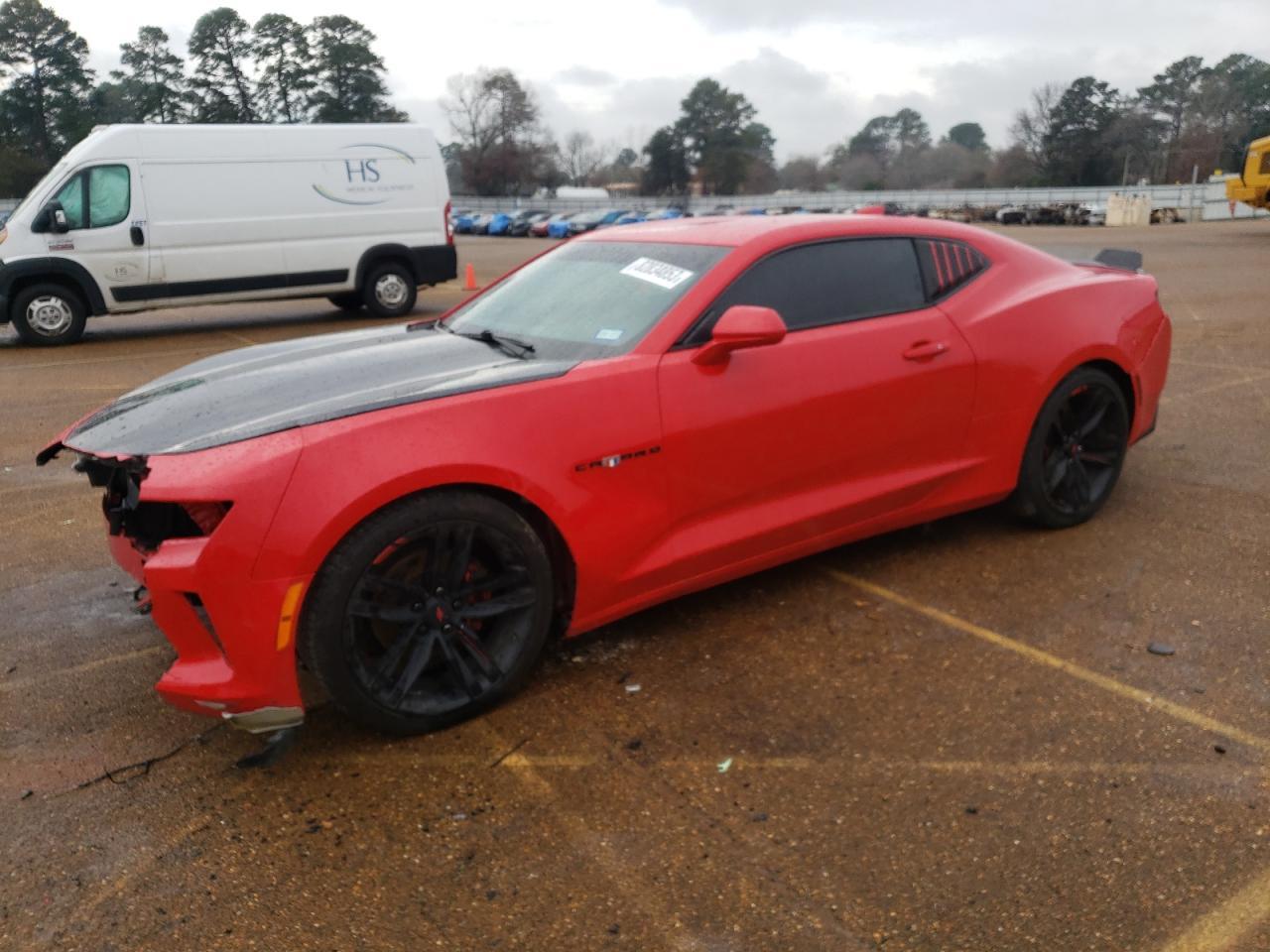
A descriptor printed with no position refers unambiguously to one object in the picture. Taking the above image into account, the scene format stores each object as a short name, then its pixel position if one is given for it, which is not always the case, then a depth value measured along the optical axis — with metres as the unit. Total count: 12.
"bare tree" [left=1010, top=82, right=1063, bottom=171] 81.56
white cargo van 11.32
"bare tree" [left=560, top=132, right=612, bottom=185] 113.75
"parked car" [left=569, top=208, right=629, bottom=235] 46.28
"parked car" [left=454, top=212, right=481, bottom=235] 53.50
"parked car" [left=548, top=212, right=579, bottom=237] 46.09
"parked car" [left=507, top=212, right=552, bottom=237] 49.53
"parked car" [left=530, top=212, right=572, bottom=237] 47.69
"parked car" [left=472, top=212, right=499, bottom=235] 51.75
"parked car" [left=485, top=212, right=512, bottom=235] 50.22
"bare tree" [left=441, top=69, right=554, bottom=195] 91.75
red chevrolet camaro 2.79
